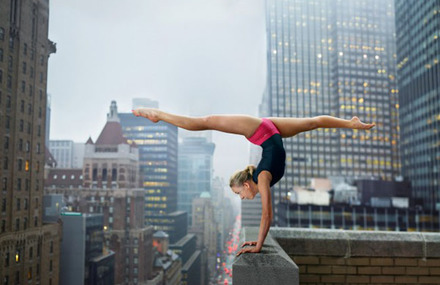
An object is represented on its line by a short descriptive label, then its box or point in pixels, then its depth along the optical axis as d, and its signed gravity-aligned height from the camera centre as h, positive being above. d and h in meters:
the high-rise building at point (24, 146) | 14.42 +1.09
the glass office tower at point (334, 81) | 85.12 +22.87
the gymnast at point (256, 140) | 3.23 +0.29
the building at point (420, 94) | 58.94 +14.20
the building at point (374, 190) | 53.20 -2.72
